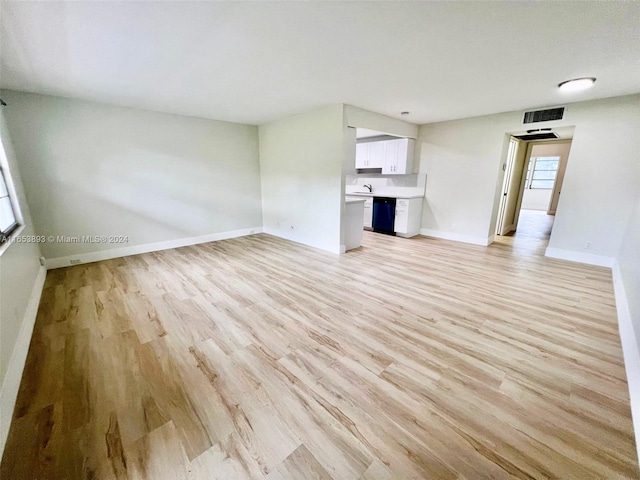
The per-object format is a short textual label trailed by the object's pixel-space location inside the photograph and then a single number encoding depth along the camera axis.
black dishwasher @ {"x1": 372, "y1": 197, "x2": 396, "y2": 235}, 5.73
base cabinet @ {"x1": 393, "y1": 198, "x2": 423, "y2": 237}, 5.51
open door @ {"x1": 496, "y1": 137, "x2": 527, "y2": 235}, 5.28
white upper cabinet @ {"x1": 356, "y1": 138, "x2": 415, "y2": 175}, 5.64
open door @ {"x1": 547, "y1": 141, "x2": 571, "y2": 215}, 8.54
